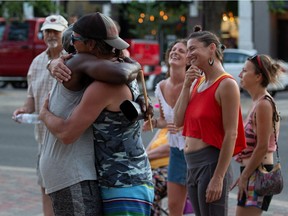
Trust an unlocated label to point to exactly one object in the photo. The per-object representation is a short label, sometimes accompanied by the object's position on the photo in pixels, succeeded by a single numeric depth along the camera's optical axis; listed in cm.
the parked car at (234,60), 2913
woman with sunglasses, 596
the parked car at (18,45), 2973
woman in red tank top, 544
